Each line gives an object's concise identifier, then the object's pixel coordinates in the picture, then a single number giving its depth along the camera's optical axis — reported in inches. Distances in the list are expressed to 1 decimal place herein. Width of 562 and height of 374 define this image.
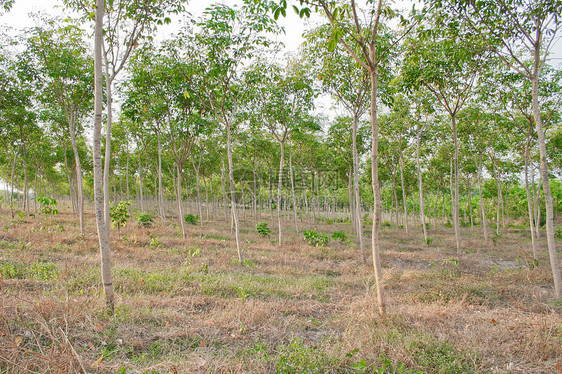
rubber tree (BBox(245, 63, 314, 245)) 453.1
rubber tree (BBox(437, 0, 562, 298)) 230.7
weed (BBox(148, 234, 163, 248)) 402.3
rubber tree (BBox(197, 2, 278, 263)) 306.5
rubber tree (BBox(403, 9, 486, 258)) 258.2
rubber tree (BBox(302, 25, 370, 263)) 333.1
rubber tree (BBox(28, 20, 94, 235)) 369.7
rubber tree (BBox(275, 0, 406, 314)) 159.8
